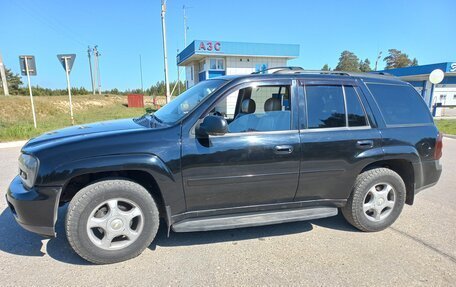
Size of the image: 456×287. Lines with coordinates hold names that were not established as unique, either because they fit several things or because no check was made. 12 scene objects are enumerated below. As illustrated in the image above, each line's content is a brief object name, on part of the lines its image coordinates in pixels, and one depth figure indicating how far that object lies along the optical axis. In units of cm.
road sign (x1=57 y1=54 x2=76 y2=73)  1113
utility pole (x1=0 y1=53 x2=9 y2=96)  2550
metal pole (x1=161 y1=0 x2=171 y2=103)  1754
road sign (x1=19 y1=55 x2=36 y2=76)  1102
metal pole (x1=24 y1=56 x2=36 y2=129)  1098
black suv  263
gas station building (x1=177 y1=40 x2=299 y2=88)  2408
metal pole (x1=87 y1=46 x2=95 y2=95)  5546
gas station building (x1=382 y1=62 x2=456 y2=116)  2721
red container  3891
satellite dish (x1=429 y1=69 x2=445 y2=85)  1557
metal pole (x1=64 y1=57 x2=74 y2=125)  1112
